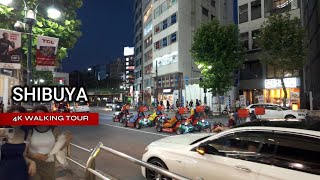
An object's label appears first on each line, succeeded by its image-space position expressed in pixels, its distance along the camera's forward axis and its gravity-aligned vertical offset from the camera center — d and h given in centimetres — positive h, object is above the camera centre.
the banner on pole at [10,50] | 577 +128
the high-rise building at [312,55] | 1850 +370
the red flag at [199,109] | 1261 -82
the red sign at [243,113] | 1139 -98
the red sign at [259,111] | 1260 -97
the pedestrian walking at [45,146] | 300 -69
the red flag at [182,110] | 1269 -91
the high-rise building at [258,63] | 2443 +375
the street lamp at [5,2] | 515 +225
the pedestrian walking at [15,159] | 268 -76
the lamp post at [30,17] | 591 +216
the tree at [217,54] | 2319 +431
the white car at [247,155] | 301 -99
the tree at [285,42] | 1940 +459
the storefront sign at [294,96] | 1821 -18
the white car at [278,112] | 1560 -134
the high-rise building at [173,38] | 3195 +878
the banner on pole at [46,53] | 630 +130
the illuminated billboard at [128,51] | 6342 +1289
